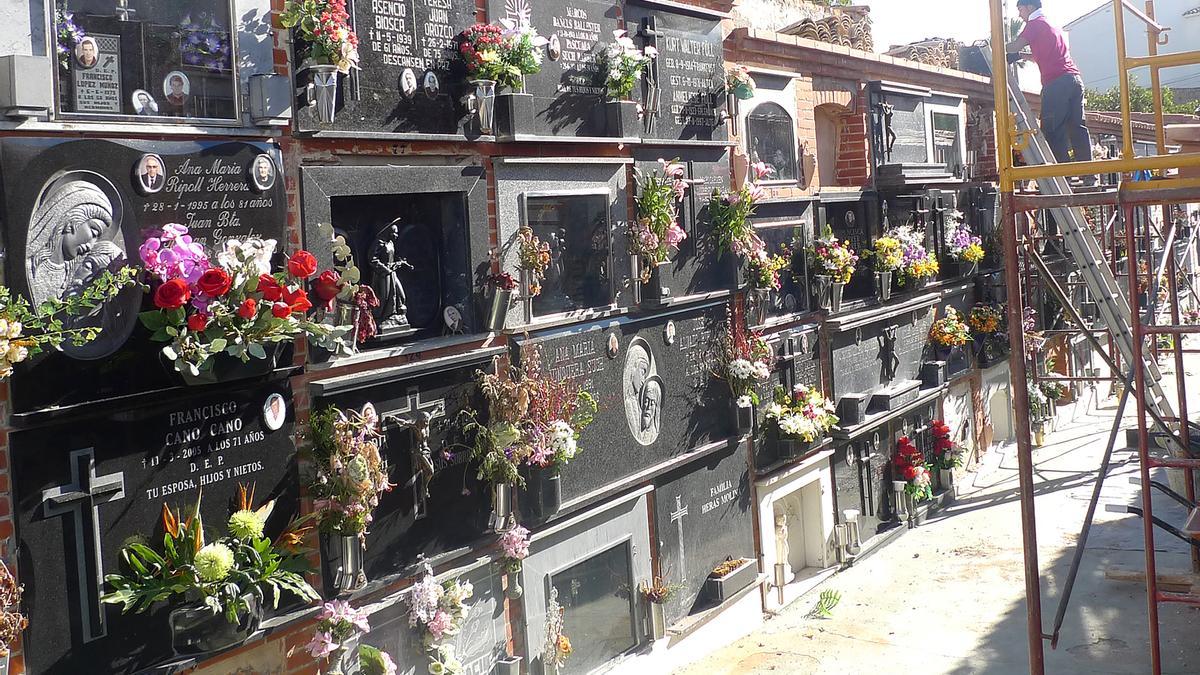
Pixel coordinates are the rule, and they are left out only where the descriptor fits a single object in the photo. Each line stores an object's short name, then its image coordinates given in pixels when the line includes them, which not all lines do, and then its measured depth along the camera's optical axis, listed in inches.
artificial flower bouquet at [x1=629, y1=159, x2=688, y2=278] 356.5
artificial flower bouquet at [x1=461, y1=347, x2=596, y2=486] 291.9
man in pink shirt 415.2
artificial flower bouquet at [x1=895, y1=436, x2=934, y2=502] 551.2
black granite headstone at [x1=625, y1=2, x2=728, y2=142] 367.6
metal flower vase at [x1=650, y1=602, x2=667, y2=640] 361.7
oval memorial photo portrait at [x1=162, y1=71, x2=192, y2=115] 217.3
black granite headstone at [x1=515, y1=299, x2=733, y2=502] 332.2
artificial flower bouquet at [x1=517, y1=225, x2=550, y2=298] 308.7
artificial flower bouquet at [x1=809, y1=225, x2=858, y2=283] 478.3
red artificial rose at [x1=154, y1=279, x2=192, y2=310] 201.9
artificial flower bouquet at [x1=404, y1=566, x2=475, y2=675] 272.1
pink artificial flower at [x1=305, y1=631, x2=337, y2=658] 241.4
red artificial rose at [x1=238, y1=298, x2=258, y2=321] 210.8
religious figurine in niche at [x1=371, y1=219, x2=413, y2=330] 274.2
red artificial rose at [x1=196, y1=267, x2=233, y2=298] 206.2
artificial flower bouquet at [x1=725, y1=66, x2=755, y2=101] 415.2
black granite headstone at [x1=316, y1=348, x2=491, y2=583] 265.7
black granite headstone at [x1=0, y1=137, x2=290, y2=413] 191.3
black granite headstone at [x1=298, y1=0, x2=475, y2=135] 258.7
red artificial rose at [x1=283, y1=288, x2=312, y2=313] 220.1
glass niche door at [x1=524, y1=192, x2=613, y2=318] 327.6
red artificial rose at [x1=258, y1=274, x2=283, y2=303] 217.5
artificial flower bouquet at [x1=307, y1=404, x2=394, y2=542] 242.7
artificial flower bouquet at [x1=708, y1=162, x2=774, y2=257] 397.5
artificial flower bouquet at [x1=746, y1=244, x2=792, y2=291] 415.2
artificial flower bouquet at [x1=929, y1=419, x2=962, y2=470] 593.0
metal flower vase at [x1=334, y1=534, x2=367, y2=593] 249.9
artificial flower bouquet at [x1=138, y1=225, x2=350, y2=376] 206.5
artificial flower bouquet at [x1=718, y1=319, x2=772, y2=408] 404.2
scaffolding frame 239.9
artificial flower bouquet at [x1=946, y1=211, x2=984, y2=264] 619.8
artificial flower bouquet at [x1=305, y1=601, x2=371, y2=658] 242.4
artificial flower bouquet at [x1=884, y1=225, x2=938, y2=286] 547.5
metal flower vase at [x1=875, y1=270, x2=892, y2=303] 530.0
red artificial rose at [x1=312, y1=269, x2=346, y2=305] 237.8
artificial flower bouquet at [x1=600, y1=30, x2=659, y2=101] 339.6
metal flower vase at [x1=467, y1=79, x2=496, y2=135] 286.4
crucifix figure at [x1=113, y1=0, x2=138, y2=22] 208.1
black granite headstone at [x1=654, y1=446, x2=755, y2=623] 375.6
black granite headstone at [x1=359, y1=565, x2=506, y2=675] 272.7
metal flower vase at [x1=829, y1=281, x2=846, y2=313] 489.1
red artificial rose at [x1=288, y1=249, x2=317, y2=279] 221.5
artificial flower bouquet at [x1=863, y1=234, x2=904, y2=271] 527.5
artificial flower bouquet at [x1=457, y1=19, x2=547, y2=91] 284.7
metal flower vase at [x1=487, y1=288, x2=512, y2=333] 296.8
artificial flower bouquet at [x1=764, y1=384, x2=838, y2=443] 436.8
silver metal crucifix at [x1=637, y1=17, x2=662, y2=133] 364.8
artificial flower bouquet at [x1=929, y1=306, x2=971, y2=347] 597.0
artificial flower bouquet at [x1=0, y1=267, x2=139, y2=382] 176.1
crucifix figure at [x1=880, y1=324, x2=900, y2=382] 544.0
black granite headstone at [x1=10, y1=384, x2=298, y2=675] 193.2
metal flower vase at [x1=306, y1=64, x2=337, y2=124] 240.4
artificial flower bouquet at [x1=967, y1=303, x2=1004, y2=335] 647.8
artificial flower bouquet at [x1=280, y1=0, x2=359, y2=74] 236.8
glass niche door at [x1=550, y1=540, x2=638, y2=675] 333.1
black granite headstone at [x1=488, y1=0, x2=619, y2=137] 316.2
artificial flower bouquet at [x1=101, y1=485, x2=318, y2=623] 206.8
